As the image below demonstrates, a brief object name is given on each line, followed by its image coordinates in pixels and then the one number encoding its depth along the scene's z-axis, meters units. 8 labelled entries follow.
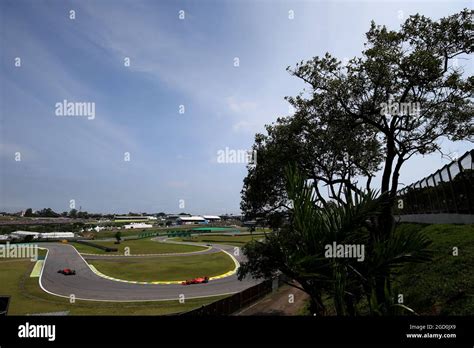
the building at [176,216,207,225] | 196.12
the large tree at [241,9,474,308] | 12.93
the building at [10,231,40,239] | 92.59
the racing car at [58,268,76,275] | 47.19
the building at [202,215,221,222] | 188.74
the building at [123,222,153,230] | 151.34
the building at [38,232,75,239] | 98.31
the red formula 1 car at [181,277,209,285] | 42.06
